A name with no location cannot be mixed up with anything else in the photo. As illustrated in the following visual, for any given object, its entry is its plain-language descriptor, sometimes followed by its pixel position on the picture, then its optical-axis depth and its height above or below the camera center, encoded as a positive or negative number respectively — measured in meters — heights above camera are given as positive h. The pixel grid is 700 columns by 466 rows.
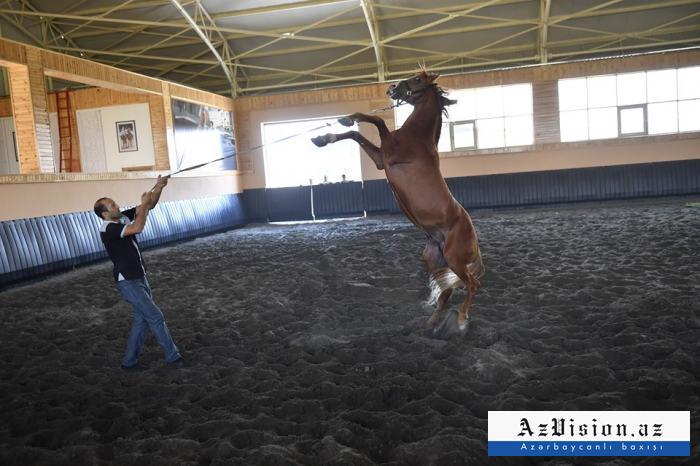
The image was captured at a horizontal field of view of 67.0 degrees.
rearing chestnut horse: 4.24 +0.02
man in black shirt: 4.03 -0.56
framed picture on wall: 15.77 +1.92
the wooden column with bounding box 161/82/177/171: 14.27 +1.97
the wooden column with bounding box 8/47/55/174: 9.77 +1.75
